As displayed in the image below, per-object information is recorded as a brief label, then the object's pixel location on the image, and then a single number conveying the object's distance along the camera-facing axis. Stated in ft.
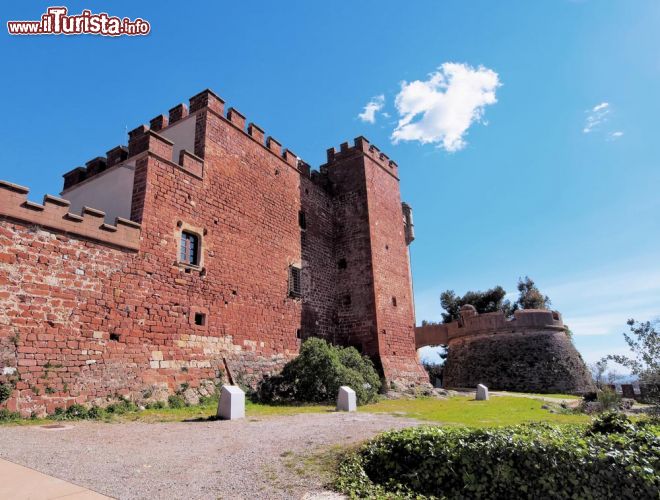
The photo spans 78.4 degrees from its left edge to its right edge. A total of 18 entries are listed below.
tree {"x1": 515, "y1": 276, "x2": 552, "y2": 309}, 133.39
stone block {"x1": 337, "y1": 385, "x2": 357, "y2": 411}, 39.63
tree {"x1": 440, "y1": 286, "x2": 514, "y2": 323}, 133.39
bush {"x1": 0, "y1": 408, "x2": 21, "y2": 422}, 27.54
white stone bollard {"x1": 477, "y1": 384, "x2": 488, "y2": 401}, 53.83
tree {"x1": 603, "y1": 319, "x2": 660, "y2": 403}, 30.66
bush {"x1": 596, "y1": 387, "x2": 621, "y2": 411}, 45.54
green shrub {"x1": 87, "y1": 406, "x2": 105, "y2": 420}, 31.47
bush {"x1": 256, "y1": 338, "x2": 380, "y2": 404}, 47.85
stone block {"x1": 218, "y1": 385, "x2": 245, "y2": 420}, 32.19
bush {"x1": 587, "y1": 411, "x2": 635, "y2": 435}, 17.54
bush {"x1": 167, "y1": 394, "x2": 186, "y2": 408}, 38.06
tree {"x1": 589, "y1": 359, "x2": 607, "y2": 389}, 91.39
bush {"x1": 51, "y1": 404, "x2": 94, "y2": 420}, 30.32
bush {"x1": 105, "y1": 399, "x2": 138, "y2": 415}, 33.50
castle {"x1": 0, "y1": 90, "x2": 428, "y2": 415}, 32.01
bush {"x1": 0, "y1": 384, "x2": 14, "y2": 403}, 27.89
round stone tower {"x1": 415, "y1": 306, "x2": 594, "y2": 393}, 79.51
